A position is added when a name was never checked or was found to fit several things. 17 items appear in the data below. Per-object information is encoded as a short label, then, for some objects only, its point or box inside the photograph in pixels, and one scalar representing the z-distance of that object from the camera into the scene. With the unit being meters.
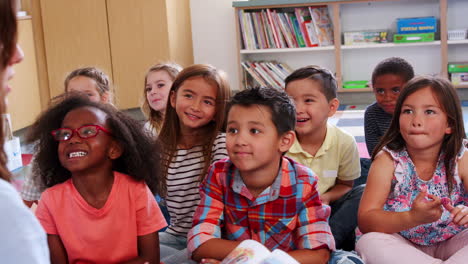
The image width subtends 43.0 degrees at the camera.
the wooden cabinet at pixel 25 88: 3.91
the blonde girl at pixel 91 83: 2.15
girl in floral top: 1.46
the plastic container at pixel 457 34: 4.34
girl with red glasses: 1.32
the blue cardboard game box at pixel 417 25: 4.38
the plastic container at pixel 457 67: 4.36
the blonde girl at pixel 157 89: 2.22
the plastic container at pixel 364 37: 4.50
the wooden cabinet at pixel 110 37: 4.34
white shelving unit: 4.43
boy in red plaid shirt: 1.33
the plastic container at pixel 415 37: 4.39
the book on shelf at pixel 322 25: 4.52
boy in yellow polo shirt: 1.75
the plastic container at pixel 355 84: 4.56
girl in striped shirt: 1.65
